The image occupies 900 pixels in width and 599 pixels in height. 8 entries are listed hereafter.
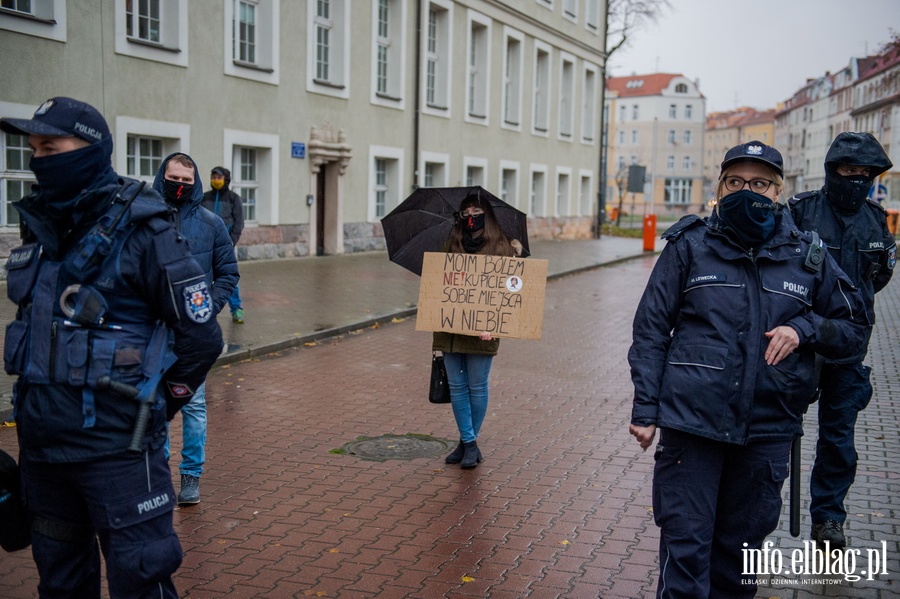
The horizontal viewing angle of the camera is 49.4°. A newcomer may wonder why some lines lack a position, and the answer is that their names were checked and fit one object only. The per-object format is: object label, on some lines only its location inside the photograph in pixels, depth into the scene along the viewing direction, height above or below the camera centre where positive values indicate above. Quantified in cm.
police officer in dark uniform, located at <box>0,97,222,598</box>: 323 -50
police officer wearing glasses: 374 -60
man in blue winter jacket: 572 -29
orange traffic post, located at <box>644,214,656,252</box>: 3509 -95
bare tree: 5188 +1035
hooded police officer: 525 -31
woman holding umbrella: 696 -108
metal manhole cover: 733 -187
